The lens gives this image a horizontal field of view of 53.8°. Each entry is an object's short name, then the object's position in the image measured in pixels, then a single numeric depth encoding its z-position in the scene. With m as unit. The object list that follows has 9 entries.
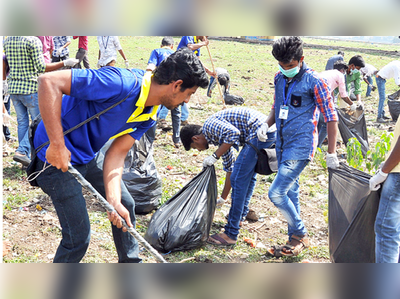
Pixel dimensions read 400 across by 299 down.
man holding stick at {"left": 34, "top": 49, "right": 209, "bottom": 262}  1.93
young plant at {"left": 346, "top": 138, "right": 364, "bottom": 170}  3.90
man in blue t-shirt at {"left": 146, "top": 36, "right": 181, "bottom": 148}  5.29
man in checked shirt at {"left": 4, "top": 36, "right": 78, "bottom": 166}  4.14
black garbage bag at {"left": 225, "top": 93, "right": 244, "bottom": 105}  8.20
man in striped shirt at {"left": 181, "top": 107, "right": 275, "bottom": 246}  3.34
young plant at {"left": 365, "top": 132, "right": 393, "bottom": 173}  3.51
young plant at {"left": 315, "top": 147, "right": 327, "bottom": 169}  5.02
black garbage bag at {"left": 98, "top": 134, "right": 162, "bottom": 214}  3.71
